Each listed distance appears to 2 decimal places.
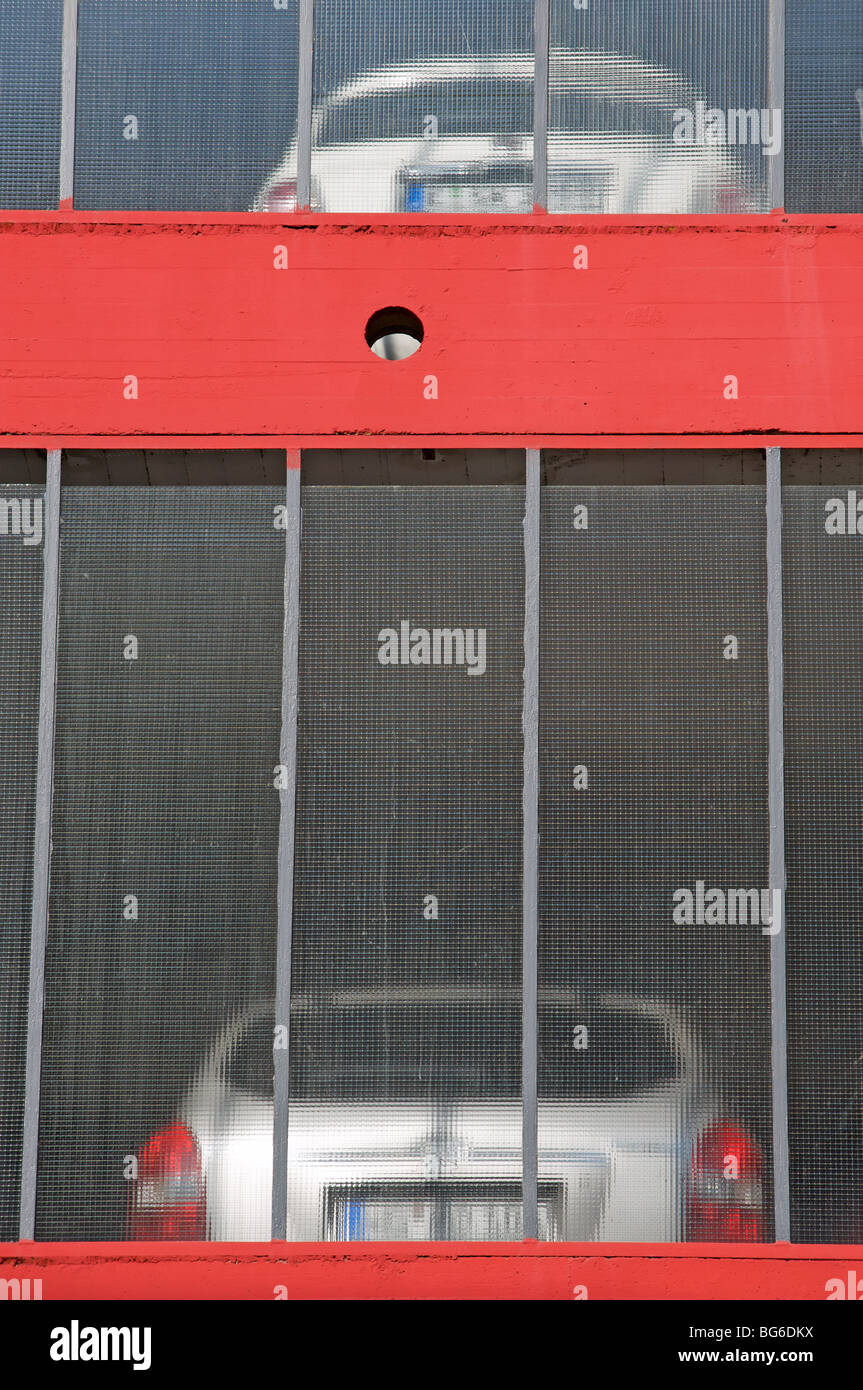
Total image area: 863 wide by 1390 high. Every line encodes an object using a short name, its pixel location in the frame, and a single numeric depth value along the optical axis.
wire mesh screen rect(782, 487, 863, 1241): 12.05
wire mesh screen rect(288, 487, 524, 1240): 12.12
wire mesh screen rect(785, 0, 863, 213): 13.13
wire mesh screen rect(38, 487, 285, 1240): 12.16
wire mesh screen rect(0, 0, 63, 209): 13.25
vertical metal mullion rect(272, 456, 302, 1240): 12.14
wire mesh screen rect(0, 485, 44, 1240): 12.27
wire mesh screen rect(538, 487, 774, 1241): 12.09
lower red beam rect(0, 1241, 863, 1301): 11.96
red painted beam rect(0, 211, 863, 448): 12.87
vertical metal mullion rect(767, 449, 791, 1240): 12.05
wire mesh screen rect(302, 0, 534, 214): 13.24
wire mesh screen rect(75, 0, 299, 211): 13.24
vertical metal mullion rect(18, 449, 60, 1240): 12.17
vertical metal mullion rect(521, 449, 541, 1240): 12.10
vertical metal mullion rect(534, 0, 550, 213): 13.18
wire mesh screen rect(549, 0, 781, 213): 13.20
